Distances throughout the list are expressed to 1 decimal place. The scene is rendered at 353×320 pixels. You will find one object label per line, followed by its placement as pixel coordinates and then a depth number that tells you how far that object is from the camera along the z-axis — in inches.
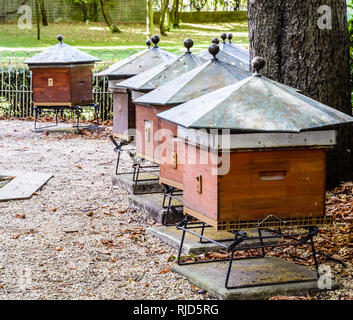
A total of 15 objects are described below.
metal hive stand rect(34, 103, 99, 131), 515.2
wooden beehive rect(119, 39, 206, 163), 262.8
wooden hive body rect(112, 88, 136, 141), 313.6
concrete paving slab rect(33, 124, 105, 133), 538.3
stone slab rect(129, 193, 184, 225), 271.1
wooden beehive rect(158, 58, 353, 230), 175.9
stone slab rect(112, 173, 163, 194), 314.3
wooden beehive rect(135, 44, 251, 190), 236.1
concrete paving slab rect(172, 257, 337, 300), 187.9
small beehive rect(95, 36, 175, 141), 314.2
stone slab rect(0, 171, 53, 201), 324.2
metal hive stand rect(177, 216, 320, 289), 186.8
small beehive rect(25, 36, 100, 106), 493.7
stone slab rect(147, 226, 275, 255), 229.1
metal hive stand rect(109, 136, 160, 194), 309.9
